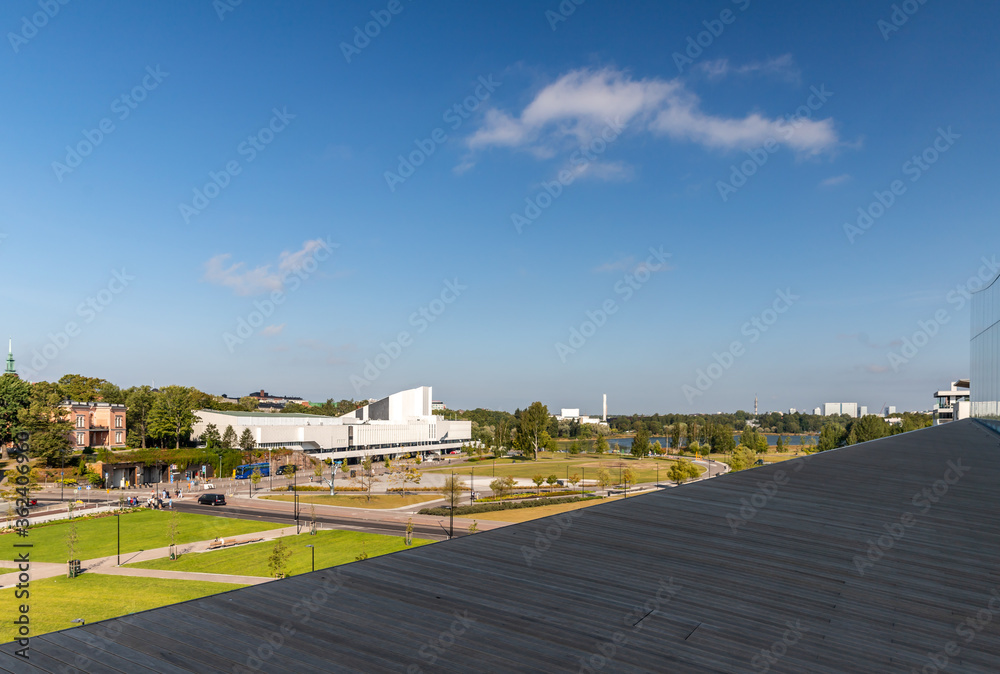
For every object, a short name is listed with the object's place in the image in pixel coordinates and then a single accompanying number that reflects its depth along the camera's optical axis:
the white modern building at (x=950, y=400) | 56.96
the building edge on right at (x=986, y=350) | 23.52
